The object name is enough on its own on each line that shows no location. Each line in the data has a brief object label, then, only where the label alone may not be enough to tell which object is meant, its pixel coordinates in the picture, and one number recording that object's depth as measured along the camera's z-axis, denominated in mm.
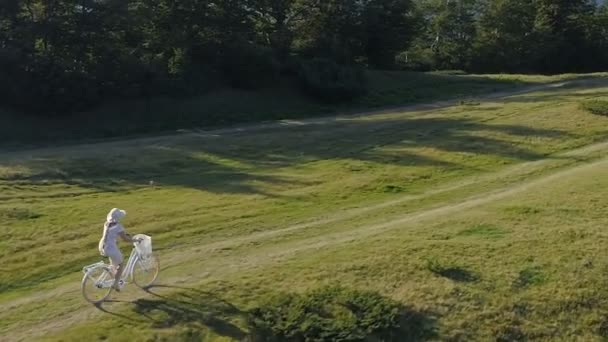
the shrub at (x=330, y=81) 41188
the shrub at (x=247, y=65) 41031
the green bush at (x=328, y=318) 12438
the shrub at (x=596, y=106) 32031
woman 12672
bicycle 12828
